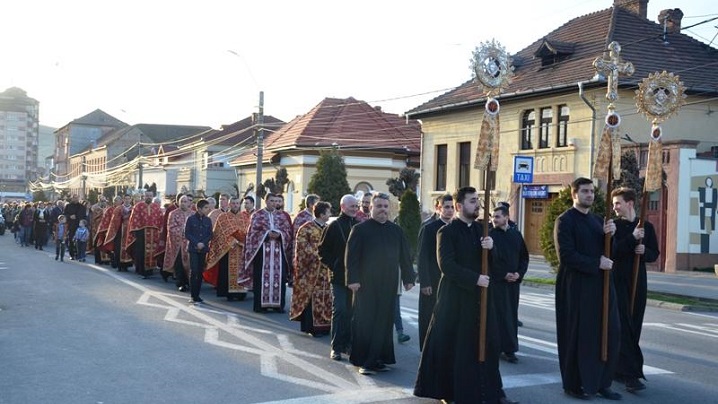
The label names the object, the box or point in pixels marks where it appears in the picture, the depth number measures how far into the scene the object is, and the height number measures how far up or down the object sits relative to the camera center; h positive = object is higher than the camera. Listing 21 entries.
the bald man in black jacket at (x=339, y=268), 9.68 -0.78
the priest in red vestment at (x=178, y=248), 16.70 -1.06
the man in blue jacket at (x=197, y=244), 14.23 -0.80
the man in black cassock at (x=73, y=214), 26.00 -0.67
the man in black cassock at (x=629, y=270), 8.22 -0.59
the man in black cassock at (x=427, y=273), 9.31 -0.75
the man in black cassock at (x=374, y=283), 8.94 -0.85
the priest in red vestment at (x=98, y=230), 23.67 -1.10
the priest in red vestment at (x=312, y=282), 11.13 -1.07
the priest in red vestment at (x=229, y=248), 15.30 -0.91
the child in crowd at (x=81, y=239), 24.56 -1.34
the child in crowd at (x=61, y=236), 24.72 -1.29
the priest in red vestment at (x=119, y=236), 21.12 -1.07
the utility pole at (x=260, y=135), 33.88 +2.54
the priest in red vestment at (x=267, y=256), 13.41 -0.90
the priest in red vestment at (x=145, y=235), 19.67 -0.95
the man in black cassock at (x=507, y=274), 9.59 -0.77
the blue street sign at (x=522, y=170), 27.33 +1.23
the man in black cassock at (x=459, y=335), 7.09 -1.10
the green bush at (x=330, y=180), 38.25 +0.96
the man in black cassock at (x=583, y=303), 7.73 -0.86
